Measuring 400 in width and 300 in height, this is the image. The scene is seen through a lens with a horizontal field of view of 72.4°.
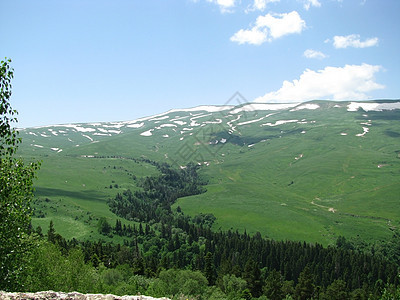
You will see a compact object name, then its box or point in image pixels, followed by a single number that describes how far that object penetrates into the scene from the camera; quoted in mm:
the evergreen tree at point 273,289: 83462
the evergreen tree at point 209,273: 94500
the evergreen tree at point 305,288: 86000
